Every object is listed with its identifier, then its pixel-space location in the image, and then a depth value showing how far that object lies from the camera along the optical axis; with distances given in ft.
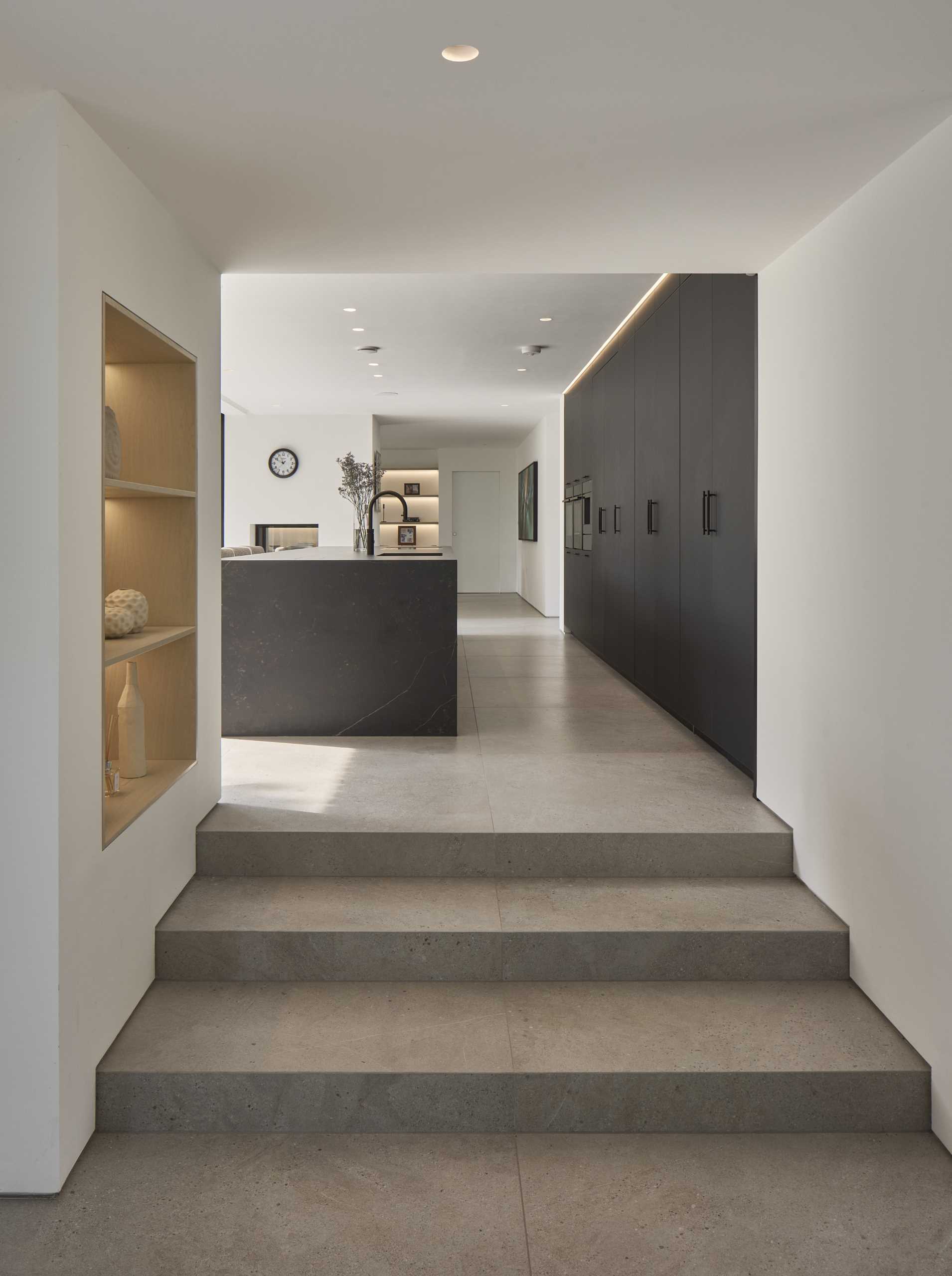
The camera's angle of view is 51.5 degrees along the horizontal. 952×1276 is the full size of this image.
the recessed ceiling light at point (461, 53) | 6.38
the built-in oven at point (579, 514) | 27.12
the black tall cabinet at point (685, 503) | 13.48
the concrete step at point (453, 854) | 10.76
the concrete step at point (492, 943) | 9.32
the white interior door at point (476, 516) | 50.19
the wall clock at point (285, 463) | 37.40
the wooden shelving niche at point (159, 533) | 10.46
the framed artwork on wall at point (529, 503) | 39.22
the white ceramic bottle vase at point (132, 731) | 9.88
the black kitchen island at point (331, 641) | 16.24
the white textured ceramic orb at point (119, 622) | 9.22
